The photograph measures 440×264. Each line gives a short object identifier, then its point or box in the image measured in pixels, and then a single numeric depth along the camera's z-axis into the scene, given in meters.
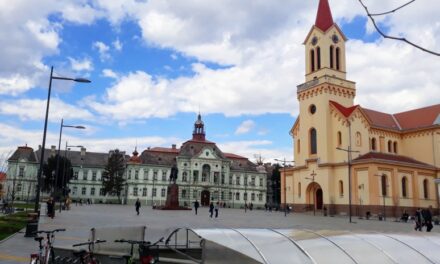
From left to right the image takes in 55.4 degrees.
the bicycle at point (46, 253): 10.51
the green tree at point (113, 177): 103.88
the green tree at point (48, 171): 97.53
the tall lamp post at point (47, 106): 22.84
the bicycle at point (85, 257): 9.50
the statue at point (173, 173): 66.88
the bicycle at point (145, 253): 8.69
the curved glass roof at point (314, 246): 8.80
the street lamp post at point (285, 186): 71.21
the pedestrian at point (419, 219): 31.09
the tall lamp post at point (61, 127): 36.06
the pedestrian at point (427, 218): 29.92
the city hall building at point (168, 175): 104.94
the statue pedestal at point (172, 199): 62.88
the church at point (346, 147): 58.31
